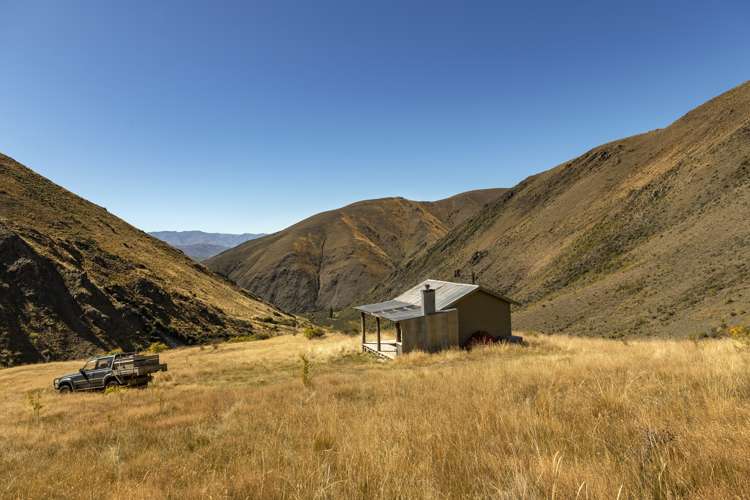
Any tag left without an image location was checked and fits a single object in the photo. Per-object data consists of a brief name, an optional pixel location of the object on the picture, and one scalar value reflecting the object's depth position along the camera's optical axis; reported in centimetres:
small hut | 2347
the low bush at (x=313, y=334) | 3665
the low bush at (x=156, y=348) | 3512
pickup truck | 1784
